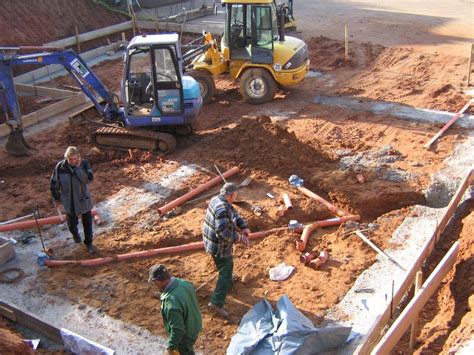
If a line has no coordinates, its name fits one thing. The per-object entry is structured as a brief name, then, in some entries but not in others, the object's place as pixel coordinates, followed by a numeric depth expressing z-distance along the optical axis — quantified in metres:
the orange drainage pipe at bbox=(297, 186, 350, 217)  10.14
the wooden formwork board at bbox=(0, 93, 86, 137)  14.37
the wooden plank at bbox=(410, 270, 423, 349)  6.80
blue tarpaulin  6.69
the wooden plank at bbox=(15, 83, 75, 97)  16.81
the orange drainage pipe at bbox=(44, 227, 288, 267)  8.94
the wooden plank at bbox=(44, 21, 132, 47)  21.59
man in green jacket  5.67
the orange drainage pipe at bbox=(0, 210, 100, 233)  9.98
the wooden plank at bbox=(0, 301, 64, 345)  7.38
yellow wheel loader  15.52
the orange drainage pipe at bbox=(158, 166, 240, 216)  10.46
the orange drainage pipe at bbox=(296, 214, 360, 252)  9.41
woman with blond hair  8.72
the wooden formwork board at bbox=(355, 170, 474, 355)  6.36
